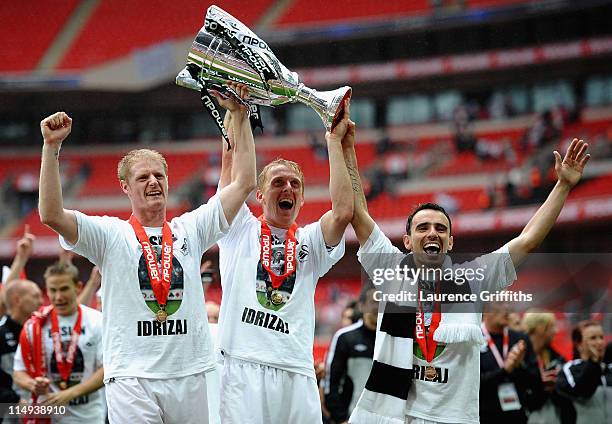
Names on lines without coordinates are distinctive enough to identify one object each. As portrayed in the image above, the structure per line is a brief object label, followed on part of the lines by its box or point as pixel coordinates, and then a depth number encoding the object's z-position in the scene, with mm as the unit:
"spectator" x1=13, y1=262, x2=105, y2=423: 11867
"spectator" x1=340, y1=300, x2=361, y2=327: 14609
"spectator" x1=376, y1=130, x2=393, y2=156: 47156
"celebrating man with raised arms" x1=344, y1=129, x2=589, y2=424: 8680
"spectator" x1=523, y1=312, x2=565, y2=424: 13656
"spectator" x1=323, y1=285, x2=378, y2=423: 13094
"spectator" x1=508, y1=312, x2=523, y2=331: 14227
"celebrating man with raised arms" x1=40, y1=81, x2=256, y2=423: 7906
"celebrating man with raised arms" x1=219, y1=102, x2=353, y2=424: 8508
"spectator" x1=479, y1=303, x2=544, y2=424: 12445
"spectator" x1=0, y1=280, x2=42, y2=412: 12633
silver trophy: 8664
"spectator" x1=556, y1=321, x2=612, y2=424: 12922
